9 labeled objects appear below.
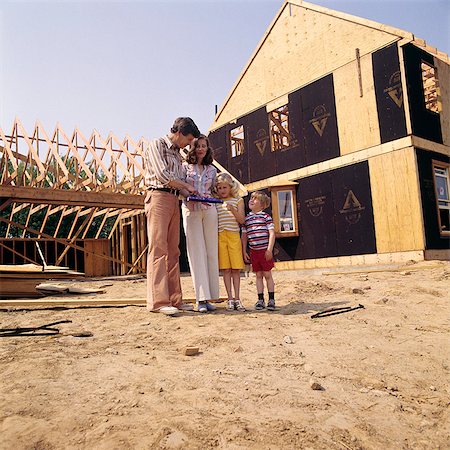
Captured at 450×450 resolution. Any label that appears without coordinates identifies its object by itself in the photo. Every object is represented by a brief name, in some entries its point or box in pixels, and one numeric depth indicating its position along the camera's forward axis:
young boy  4.48
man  4.15
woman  4.29
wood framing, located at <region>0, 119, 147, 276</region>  10.73
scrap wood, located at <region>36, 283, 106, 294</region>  6.82
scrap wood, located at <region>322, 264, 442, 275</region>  7.73
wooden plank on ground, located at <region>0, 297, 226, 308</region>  4.86
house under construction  9.50
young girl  4.41
